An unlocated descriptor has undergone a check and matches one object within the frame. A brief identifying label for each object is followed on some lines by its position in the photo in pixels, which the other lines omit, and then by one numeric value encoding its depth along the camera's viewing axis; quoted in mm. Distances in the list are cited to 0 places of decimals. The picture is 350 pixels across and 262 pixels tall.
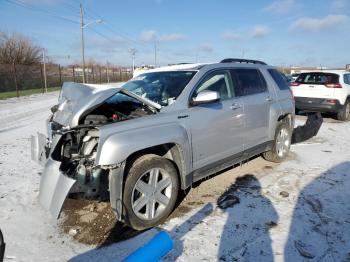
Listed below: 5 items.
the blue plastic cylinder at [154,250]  1948
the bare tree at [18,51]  43000
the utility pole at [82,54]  33156
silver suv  3406
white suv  11062
